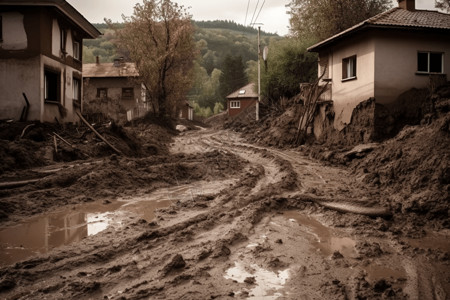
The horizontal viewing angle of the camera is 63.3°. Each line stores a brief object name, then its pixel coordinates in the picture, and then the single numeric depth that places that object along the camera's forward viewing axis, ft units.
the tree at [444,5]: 68.74
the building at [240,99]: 159.84
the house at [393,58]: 47.62
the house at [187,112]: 187.83
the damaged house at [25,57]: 52.26
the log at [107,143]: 45.35
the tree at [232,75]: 232.94
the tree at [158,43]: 91.86
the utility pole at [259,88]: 99.66
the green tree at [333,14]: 83.41
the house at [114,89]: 113.60
